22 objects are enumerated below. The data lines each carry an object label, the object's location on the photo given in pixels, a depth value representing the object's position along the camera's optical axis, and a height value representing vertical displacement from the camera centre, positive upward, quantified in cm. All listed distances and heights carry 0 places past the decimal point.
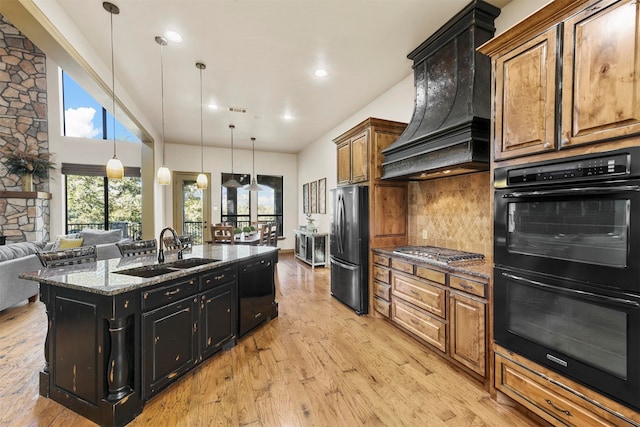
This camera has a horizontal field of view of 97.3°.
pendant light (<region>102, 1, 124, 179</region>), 256 +52
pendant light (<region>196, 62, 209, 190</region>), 361 +50
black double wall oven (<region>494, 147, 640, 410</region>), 139 -32
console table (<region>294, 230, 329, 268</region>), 643 -89
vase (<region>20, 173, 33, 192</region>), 635 +64
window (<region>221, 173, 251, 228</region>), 827 +22
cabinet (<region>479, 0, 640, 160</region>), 140 +77
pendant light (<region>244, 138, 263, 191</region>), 682 +104
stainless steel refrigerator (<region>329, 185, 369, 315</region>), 370 -51
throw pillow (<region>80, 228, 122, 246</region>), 567 -54
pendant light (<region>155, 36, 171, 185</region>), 358 +49
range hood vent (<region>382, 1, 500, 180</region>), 239 +105
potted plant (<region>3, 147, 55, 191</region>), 623 +104
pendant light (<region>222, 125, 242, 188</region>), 641 +61
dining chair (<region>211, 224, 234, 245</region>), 471 -41
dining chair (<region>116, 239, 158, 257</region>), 288 -40
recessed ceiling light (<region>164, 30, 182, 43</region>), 296 +186
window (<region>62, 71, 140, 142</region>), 725 +248
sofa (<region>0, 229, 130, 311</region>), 353 -73
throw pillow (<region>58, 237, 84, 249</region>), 521 -61
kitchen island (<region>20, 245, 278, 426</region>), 182 -86
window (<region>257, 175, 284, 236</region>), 869 +33
